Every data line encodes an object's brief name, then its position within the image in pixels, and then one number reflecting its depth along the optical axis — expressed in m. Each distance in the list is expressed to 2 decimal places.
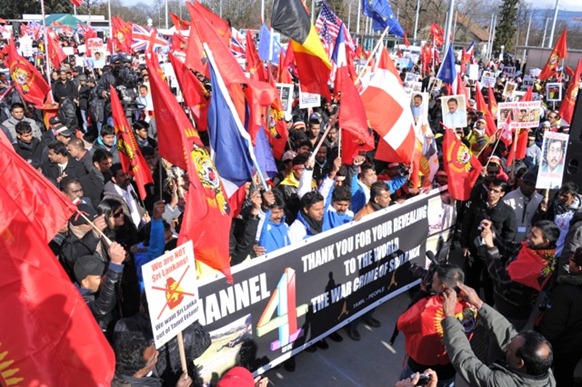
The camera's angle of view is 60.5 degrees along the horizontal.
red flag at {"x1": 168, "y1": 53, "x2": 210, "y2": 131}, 5.90
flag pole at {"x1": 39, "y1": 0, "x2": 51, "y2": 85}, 11.44
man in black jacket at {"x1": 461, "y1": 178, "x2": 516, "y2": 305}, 5.57
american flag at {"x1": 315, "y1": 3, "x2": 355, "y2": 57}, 10.42
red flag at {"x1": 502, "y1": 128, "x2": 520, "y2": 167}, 7.51
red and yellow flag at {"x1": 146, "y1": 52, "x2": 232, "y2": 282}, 3.51
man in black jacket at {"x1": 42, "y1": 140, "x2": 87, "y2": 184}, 6.15
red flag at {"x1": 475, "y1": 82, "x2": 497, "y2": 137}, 8.95
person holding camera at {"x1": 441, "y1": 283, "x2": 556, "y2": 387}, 2.71
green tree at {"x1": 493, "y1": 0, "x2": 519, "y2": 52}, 50.75
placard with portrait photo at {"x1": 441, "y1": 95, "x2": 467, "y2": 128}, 7.94
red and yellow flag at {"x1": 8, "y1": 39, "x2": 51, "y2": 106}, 9.45
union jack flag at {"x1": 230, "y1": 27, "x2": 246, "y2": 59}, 12.78
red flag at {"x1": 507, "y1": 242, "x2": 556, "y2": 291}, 4.11
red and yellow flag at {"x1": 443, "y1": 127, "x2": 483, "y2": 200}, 6.18
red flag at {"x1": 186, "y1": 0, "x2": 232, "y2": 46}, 8.89
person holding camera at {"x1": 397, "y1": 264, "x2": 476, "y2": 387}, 3.28
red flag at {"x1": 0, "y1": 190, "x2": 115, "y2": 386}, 2.29
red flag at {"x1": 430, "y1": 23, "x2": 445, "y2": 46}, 23.00
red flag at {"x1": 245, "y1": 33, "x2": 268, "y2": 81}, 8.73
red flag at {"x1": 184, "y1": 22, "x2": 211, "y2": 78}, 7.51
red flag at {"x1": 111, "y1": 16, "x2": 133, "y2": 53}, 18.36
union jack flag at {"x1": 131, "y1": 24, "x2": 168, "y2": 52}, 14.81
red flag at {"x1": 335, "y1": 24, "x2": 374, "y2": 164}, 5.39
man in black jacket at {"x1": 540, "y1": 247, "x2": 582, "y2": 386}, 3.54
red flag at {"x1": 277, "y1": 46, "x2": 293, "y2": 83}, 10.39
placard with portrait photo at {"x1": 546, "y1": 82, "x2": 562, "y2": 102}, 13.70
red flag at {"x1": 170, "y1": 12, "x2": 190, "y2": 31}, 15.33
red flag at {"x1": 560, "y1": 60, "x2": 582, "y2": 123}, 10.25
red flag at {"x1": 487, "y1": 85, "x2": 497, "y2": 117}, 10.73
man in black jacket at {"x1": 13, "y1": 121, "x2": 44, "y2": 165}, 7.43
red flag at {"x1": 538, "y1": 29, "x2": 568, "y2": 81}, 16.00
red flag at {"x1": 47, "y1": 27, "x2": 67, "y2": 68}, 15.02
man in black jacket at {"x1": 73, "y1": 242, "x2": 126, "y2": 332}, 3.31
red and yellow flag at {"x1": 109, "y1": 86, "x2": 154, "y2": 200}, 5.16
